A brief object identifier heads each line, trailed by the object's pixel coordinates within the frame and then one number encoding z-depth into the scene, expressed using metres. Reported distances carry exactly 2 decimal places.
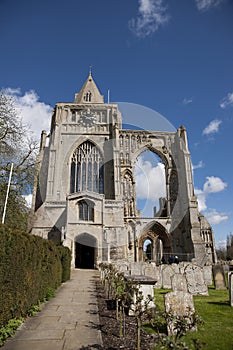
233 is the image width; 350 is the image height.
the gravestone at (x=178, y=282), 7.31
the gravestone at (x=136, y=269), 12.03
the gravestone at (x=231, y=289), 7.16
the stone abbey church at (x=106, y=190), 22.41
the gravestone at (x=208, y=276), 13.15
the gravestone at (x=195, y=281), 9.41
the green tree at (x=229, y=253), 50.47
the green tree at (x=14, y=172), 13.02
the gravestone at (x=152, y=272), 11.13
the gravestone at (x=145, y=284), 5.84
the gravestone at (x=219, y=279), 11.10
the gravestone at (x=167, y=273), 11.40
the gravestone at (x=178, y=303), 4.74
